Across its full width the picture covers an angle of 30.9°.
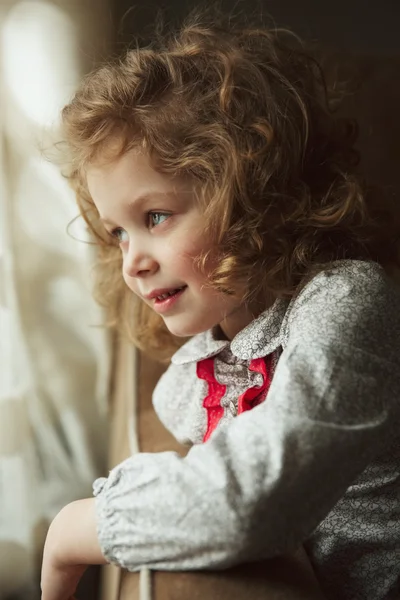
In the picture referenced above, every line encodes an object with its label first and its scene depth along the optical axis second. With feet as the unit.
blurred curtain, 3.84
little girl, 2.18
